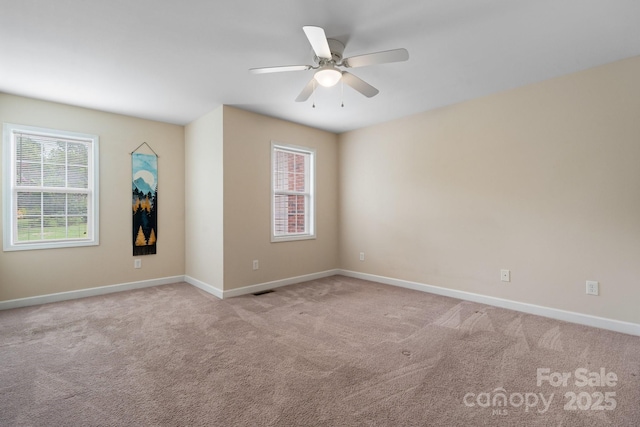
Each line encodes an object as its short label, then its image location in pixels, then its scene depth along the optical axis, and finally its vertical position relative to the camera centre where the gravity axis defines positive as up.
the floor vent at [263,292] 4.15 -1.05
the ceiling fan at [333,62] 2.07 +1.16
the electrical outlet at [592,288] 2.97 -0.72
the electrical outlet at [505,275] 3.53 -0.70
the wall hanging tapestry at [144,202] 4.41 +0.23
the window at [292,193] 4.71 +0.38
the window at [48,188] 3.59 +0.37
